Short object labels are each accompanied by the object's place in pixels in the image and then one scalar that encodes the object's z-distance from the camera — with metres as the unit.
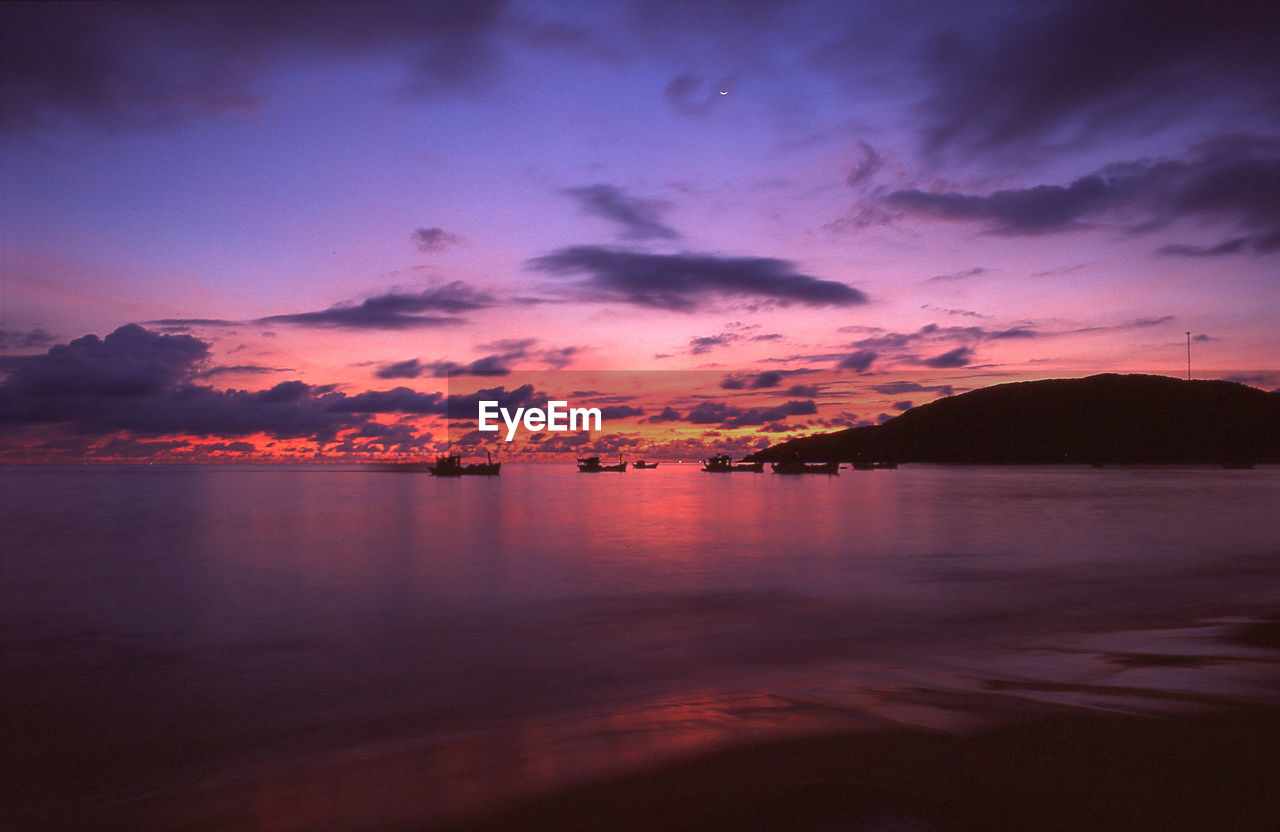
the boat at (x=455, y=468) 158.25
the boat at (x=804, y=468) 177.25
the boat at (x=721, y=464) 185.00
